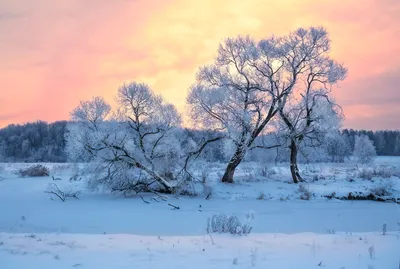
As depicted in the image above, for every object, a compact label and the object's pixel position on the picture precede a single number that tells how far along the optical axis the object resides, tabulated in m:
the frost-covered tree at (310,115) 27.66
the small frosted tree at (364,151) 56.59
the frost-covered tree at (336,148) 28.06
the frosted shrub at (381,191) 23.83
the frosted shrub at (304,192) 23.02
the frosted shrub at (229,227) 10.18
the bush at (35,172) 32.12
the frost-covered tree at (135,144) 22.64
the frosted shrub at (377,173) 28.25
